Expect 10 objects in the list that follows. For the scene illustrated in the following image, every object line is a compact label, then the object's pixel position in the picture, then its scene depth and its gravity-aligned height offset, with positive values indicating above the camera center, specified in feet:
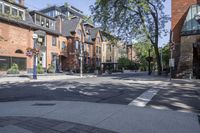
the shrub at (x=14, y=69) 62.08 -1.29
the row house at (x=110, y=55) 105.45 +10.21
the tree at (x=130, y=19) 63.01 +21.57
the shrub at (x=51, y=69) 76.11 -1.56
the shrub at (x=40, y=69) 68.96 -1.42
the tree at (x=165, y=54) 121.28 +10.17
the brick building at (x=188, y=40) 47.25 +8.60
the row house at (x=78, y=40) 91.33 +18.09
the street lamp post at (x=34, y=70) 47.23 -1.46
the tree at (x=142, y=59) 143.65 +7.44
